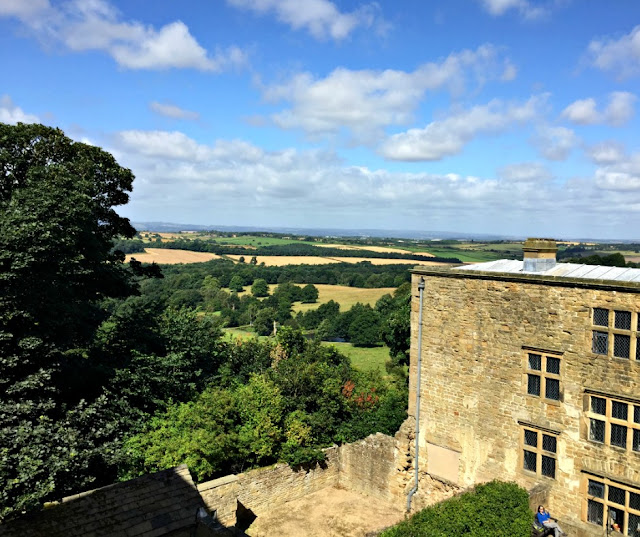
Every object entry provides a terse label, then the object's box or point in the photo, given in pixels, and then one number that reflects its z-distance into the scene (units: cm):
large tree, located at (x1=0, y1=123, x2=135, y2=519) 1329
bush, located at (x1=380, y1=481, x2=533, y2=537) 1117
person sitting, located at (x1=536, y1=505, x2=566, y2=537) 1228
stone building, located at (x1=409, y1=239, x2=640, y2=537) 1198
